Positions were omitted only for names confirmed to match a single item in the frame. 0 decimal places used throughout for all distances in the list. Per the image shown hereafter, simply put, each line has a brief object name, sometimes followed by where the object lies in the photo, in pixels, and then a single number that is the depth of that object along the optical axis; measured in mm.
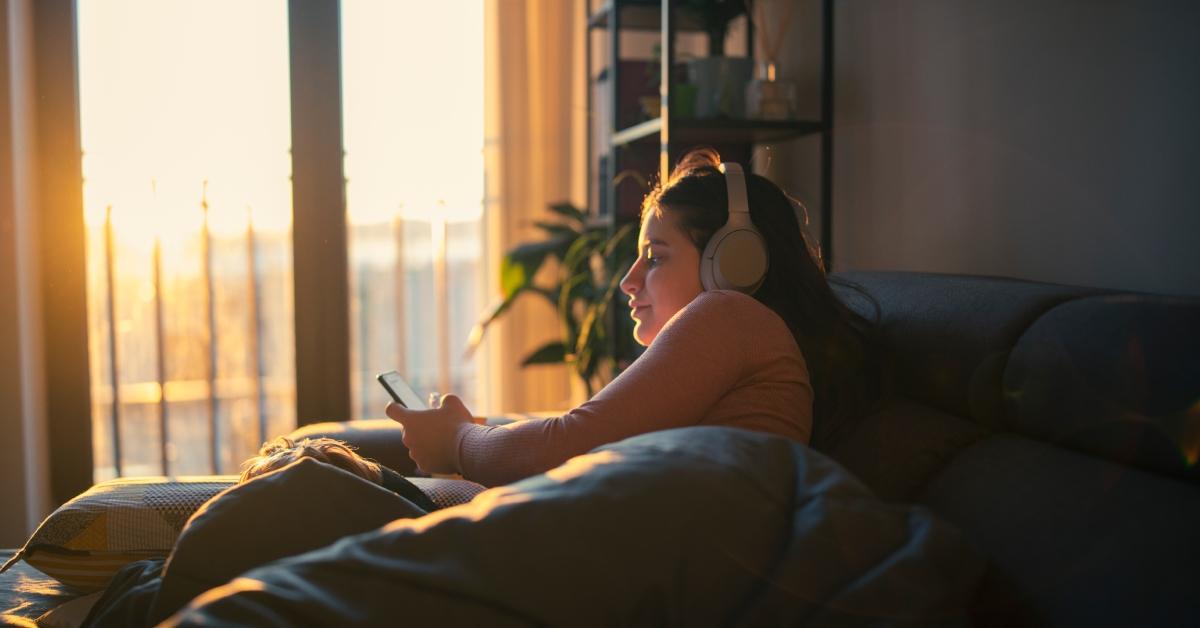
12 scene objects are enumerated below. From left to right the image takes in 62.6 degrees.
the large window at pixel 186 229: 2869
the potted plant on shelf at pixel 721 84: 2070
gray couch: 714
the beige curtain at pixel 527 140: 3230
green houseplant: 2381
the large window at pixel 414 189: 3088
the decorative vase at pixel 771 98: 2061
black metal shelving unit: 2031
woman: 1078
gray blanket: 601
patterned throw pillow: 1054
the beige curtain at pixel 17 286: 2465
